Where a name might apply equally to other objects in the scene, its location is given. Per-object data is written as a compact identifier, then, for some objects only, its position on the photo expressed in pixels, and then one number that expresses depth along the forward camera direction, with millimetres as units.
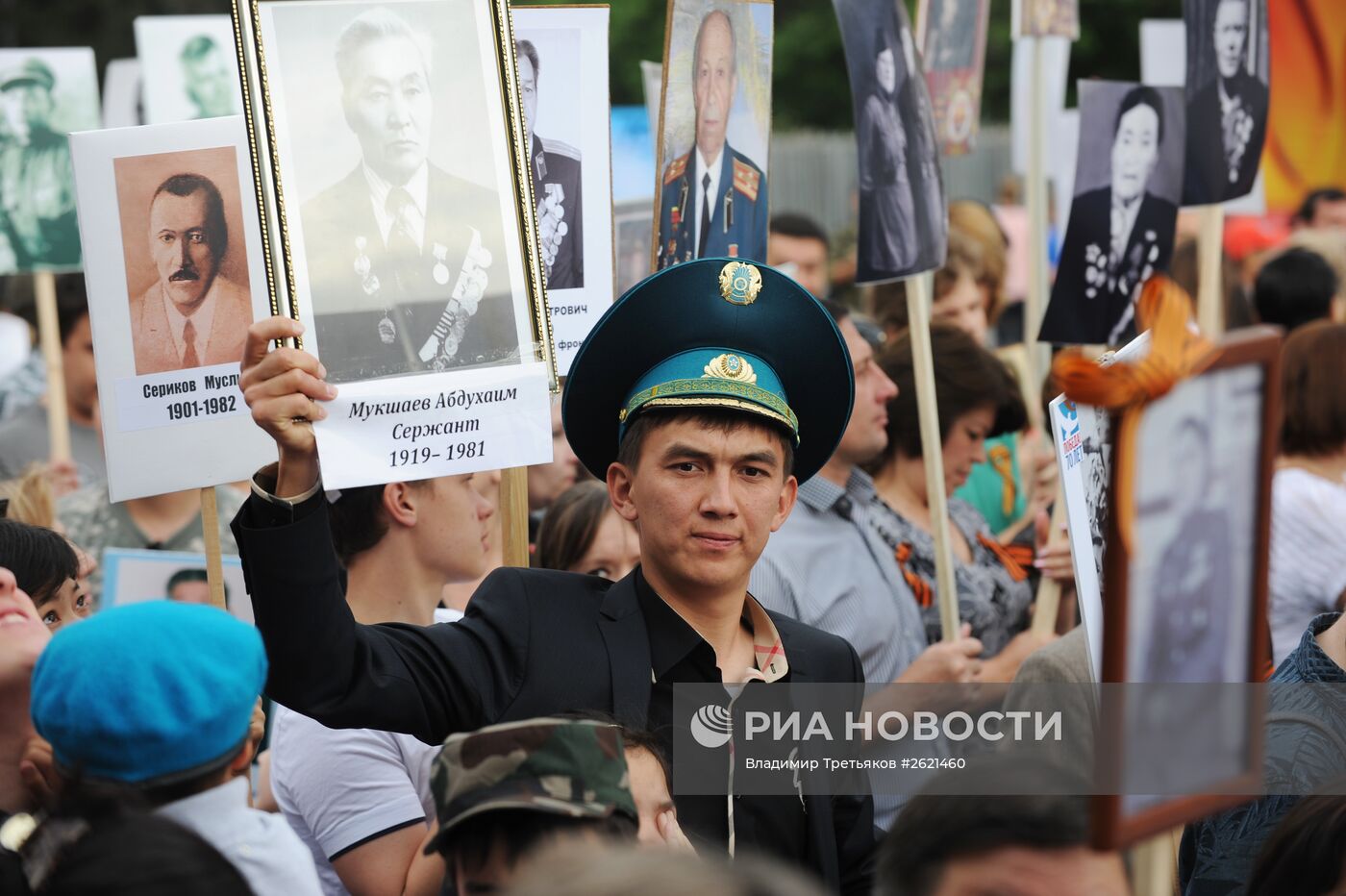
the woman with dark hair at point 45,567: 6211
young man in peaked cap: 4871
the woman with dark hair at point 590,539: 8344
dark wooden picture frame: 3332
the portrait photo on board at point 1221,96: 10633
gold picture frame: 5371
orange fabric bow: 3293
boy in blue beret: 4387
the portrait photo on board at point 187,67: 12937
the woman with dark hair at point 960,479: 9648
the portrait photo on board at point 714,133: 7738
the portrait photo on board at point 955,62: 12875
